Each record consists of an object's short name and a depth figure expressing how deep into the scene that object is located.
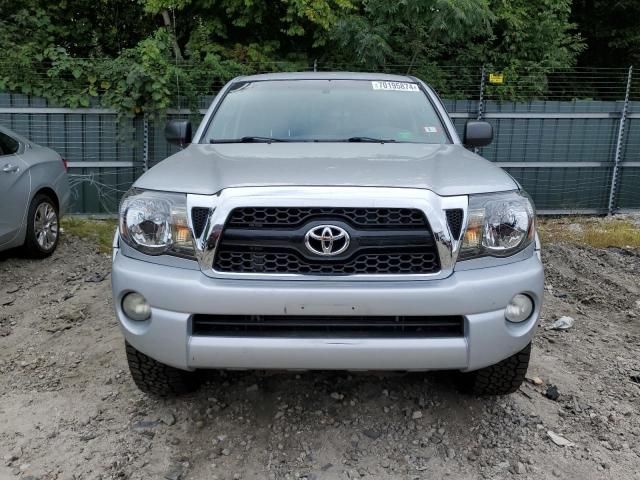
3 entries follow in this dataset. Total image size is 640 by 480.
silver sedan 5.55
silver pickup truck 2.48
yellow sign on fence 9.91
